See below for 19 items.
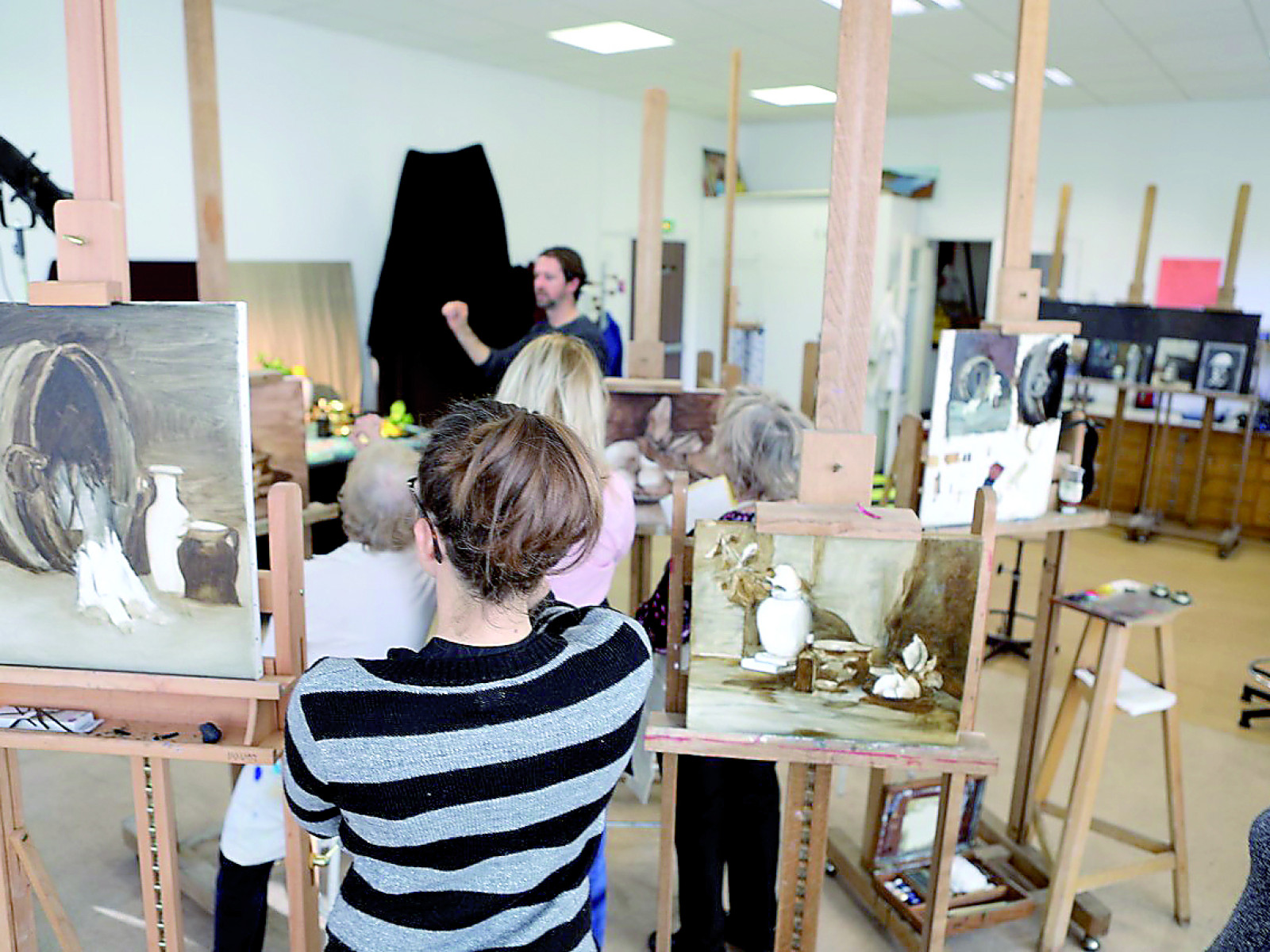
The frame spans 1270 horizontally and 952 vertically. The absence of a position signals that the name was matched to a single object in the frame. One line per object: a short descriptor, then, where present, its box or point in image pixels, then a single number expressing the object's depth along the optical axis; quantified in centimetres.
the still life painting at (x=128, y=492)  142
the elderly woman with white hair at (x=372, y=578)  169
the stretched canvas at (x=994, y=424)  214
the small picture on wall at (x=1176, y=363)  559
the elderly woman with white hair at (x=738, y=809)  200
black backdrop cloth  481
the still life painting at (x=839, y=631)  154
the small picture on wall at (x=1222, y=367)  544
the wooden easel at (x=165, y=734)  147
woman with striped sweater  93
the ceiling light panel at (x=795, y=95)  612
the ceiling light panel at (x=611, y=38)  461
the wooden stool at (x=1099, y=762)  214
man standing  304
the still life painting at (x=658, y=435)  289
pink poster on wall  626
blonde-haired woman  197
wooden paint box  222
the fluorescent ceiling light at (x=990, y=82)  550
